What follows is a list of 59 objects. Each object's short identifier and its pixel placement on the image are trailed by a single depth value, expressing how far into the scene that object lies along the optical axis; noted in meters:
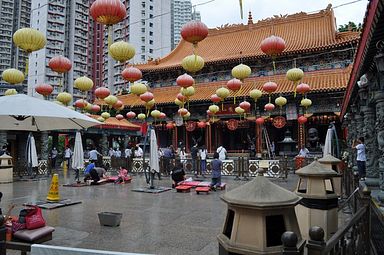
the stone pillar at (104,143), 27.62
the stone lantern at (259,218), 2.63
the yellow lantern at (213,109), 17.23
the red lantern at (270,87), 14.89
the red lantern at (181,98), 16.47
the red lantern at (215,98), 16.65
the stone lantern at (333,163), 7.80
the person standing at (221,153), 17.50
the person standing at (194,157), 17.66
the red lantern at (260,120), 19.99
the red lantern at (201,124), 22.56
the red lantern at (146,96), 15.13
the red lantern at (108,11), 7.08
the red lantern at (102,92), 13.58
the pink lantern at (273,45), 9.60
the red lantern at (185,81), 12.30
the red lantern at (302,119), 19.25
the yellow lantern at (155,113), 19.20
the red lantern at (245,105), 17.53
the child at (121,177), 14.86
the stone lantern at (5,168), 14.93
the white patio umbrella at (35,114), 6.06
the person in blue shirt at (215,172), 12.05
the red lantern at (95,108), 17.92
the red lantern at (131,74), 11.55
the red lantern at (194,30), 8.09
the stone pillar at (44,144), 23.20
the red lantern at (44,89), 11.77
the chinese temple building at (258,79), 20.16
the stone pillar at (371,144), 8.19
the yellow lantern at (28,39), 8.03
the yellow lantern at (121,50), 8.45
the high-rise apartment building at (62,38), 63.22
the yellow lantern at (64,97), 12.38
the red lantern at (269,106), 18.22
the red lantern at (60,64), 9.92
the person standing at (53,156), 22.68
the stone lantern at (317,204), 4.96
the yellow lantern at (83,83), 11.80
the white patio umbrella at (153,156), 12.11
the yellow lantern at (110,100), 14.92
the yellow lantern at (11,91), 11.01
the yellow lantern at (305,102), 15.97
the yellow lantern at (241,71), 11.86
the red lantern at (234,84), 14.29
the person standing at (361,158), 11.21
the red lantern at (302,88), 14.59
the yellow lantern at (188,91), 13.92
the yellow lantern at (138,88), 13.17
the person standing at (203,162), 17.62
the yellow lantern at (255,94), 15.04
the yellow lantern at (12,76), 9.62
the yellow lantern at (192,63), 9.98
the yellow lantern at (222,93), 14.60
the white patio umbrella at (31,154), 16.08
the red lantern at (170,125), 24.43
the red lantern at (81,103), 15.04
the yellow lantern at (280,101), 16.64
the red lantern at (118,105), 16.07
